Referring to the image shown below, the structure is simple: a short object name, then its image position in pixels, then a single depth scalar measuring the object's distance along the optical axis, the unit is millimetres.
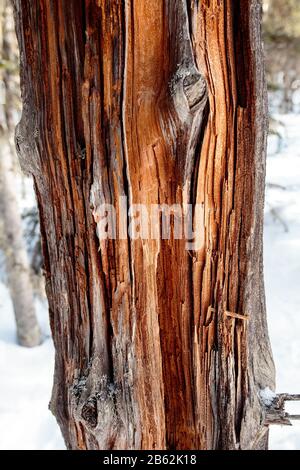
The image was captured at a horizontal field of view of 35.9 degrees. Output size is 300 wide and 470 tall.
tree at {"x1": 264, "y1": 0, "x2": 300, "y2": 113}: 4137
